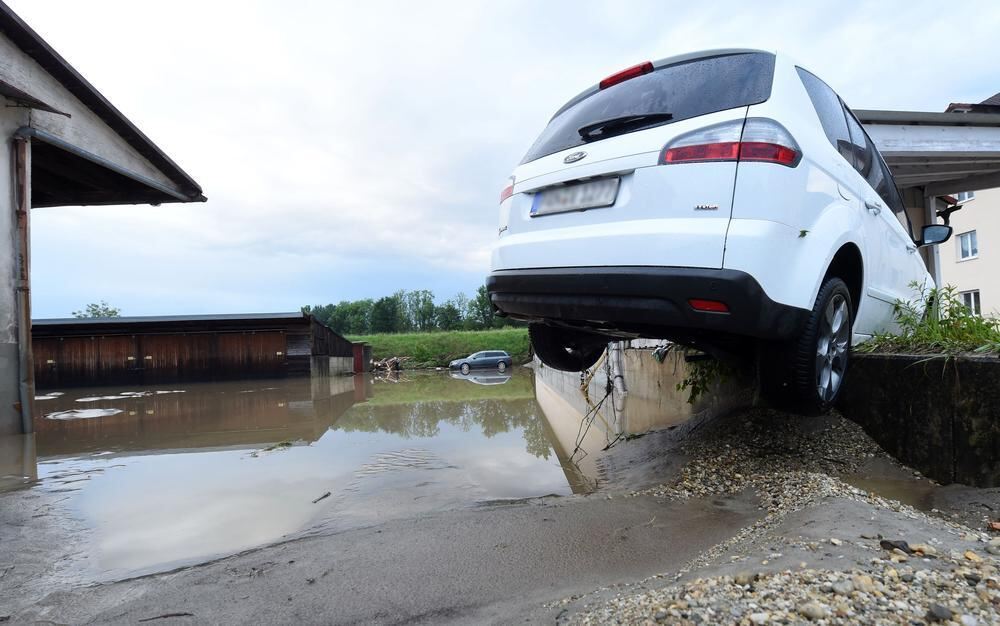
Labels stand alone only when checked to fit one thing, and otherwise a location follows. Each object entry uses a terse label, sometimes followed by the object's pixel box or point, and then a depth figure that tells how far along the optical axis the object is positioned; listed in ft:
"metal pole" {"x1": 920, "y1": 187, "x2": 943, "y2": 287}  31.24
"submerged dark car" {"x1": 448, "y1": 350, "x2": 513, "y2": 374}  112.37
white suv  7.97
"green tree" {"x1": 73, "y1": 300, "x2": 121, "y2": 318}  204.03
